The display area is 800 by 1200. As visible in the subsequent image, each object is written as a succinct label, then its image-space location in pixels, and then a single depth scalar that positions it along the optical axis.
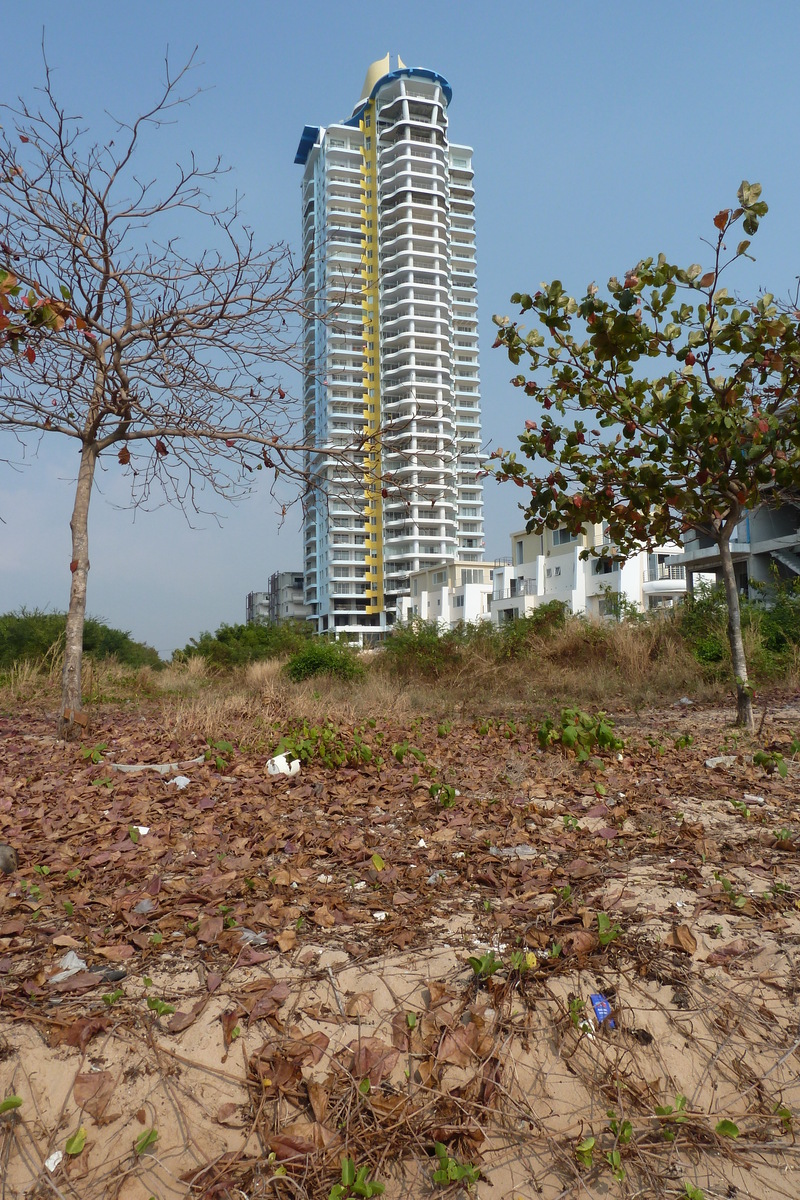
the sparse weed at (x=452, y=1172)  1.88
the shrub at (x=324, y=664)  14.90
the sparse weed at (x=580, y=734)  5.65
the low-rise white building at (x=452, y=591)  51.40
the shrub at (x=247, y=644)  20.57
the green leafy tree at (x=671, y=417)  5.94
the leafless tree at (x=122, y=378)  6.57
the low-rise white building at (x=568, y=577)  35.56
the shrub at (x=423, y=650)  15.66
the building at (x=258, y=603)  98.19
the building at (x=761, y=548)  25.12
